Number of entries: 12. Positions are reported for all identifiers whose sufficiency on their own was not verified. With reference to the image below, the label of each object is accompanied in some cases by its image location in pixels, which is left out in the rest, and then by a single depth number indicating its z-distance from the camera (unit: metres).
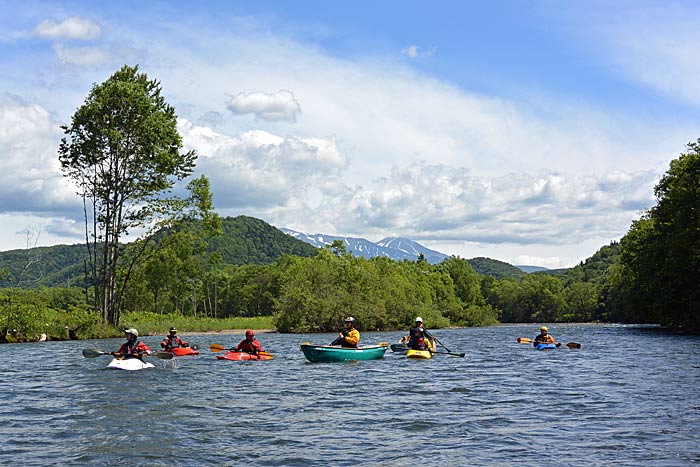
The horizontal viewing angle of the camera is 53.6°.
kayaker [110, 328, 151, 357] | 25.53
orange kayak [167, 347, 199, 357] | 31.52
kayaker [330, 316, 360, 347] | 29.20
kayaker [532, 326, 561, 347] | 36.62
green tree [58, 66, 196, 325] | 46.25
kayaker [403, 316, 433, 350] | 30.72
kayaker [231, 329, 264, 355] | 30.20
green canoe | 28.05
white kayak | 24.94
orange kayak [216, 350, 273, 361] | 29.64
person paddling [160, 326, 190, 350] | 31.00
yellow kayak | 29.73
